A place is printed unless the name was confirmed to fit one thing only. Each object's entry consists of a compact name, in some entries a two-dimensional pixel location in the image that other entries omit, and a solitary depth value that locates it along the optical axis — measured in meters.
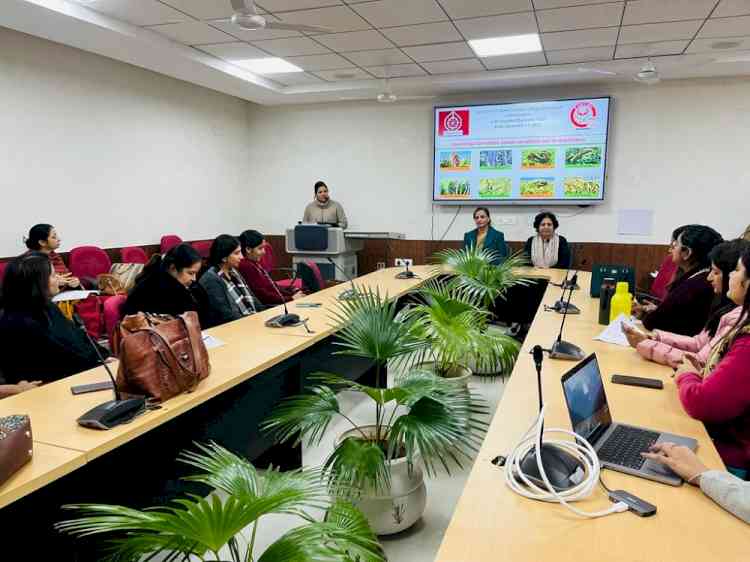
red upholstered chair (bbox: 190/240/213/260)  6.47
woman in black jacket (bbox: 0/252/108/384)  2.17
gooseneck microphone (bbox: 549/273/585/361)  2.24
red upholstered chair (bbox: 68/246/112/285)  4.87
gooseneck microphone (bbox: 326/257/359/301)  2.19
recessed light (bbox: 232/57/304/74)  5.44
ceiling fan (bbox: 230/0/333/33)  2.91
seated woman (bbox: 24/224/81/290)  4.27
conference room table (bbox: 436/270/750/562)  1.02
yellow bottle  2.93
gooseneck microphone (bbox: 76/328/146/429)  1.56
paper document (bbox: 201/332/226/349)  2.50
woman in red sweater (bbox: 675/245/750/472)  1.51
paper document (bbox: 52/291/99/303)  2.32
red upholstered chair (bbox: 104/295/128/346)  2.87
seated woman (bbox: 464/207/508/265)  5.66
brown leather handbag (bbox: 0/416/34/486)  1.26
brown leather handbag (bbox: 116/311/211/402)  1.73
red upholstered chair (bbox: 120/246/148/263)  5.42
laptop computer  1.32
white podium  6.36
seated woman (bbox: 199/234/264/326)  3.24
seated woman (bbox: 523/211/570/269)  5.54
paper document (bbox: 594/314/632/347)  2.55
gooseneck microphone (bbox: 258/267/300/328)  2.88
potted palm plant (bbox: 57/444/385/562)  0.97
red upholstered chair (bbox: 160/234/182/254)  5.98
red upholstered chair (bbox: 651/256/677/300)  4.18
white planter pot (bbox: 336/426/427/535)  2.01
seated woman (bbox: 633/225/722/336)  2.61
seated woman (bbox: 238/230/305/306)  3.87
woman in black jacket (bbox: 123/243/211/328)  2.75
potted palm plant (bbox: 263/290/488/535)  1.70
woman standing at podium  7.05
